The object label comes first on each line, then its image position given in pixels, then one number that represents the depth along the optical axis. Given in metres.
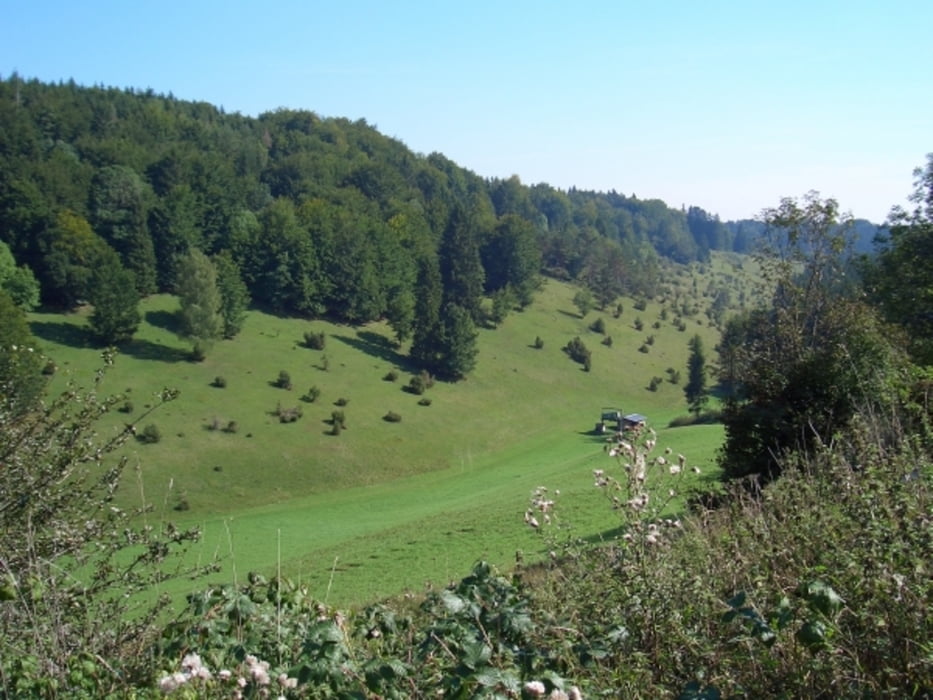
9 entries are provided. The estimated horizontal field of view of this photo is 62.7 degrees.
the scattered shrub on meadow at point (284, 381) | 65.25
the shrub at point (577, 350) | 90.31
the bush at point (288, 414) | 59.78
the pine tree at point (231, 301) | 72.12
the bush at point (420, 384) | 71.56
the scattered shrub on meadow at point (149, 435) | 51.69
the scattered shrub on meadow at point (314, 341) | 75.44
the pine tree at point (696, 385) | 64.44
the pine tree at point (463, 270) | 95.38
